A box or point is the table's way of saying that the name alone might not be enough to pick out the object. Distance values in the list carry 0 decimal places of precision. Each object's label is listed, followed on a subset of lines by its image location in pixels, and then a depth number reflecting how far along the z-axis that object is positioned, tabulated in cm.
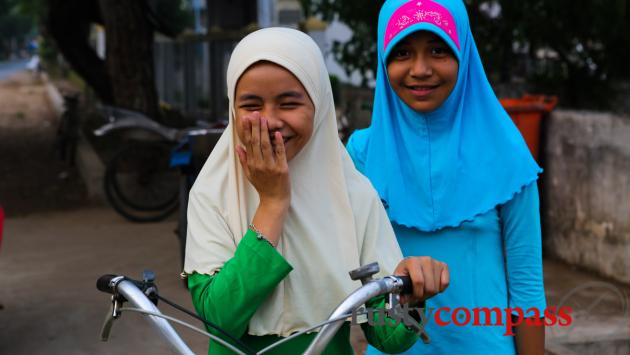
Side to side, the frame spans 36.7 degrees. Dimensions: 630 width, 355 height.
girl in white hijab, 183
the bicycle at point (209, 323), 167
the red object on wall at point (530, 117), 709
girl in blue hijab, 236
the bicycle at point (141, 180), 925
